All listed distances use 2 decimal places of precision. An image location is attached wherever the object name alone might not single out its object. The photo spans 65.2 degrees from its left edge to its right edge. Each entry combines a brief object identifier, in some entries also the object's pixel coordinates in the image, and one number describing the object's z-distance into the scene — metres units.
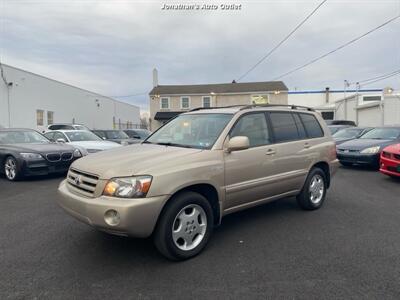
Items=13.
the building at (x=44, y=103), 19.58
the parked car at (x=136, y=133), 17.78
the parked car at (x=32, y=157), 8.03
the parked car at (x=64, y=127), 16.53
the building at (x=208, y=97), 32.34
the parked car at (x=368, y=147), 9.66
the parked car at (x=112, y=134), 16.17
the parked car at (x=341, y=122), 22.86
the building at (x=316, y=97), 42.38
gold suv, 3.21
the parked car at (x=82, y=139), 10.13
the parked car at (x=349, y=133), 12.62
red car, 7.59
